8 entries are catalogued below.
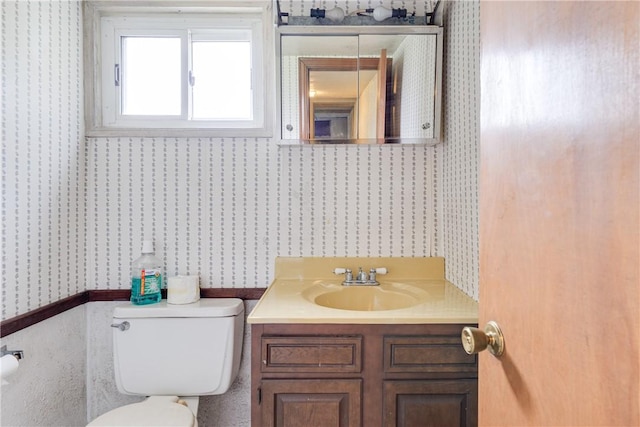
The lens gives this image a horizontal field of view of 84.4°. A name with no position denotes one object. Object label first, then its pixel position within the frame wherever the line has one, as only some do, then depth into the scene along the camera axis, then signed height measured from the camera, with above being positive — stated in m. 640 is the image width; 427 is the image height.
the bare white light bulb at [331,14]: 1.40 +0.77
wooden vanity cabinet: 1.05 -0.51
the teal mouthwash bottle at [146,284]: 1.42 -0.32
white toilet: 1.32 -0.55
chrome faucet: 1.46 -0.30
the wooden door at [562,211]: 0.38 -0.01
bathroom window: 1.55 +0.61
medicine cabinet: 1.42 +0.48
